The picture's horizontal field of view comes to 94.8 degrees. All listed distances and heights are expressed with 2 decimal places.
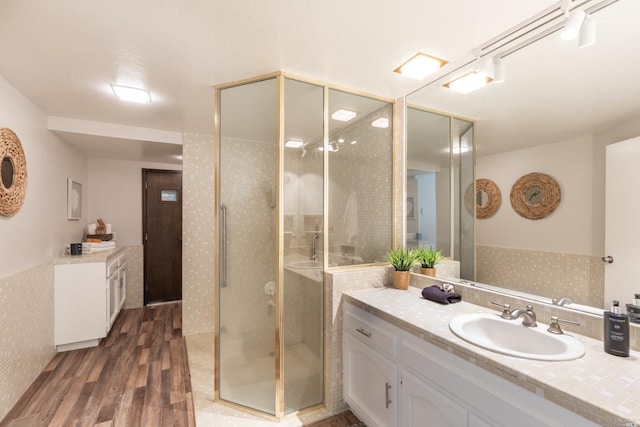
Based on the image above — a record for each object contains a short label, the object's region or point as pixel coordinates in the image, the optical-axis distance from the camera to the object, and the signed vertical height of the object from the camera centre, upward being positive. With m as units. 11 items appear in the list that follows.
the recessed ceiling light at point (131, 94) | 2.25 +0.94
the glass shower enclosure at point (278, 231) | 2.04 -0.14
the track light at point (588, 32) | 1.30 +0.80
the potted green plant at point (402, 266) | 2.15 -0.40
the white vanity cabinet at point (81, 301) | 2.94 -0.93
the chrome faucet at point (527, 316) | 1.42 -0.51
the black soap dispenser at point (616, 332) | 1.11 -0.46
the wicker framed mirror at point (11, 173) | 2.05 +0.28
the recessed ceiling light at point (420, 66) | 1.80 +0.94
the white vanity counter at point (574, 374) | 0.83 -0.55
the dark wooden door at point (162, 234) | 4.48 -0.35
